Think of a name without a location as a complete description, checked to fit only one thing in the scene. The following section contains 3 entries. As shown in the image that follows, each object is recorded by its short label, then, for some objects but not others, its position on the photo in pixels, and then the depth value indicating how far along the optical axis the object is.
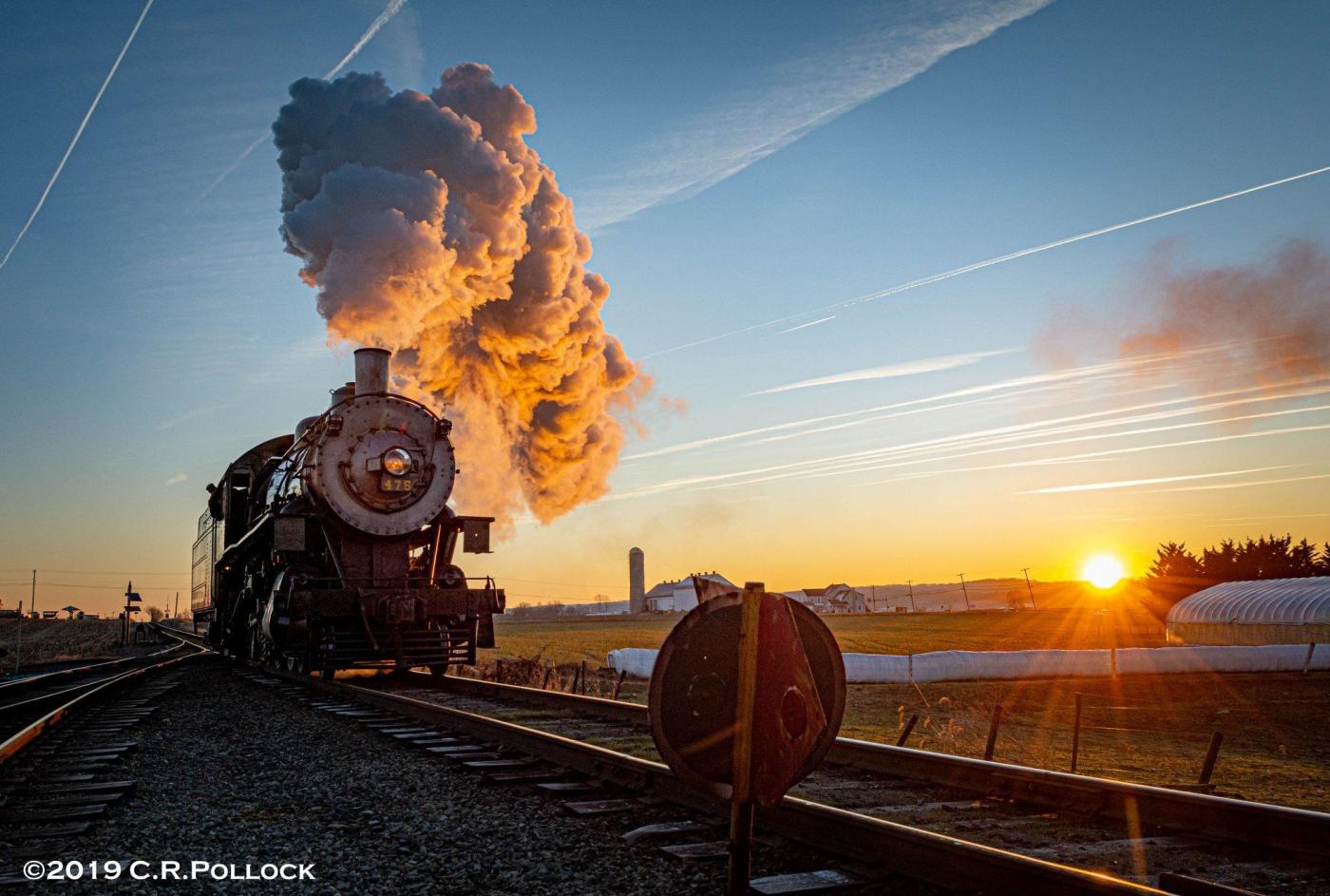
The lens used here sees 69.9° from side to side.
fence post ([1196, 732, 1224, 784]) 6.26
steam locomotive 13.27
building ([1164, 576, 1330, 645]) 34.69
